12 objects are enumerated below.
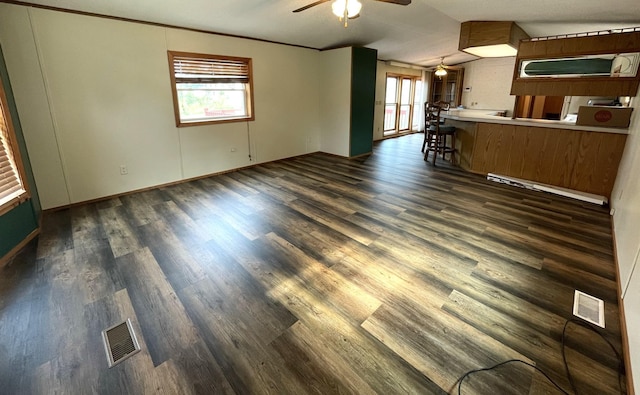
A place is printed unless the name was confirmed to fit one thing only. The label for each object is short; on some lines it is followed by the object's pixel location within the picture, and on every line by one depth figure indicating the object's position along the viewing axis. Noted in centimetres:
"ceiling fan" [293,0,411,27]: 278
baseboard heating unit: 373
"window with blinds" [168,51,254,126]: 435
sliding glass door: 877
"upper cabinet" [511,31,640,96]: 361
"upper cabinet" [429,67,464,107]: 916
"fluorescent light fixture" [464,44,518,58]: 464
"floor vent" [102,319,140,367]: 159
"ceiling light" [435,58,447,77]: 820
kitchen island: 369
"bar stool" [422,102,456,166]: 553
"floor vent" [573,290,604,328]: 183
